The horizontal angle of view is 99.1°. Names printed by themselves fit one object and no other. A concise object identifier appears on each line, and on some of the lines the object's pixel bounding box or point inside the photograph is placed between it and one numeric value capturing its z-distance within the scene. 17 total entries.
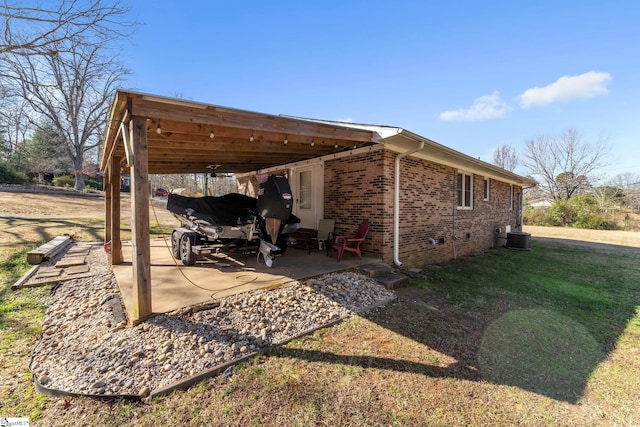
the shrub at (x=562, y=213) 21.55
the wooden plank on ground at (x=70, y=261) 5.67
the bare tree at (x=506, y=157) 36.84
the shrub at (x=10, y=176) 23.91
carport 3.05
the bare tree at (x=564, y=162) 27.22
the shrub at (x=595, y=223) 19.56
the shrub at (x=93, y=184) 30.04
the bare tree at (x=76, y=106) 20.53
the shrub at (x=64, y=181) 26.52
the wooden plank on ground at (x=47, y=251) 5.86
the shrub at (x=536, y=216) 22.69
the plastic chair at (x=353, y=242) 5.85
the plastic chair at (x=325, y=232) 6.93
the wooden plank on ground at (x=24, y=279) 4.54
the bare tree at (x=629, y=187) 25.76
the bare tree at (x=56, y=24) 8.56
